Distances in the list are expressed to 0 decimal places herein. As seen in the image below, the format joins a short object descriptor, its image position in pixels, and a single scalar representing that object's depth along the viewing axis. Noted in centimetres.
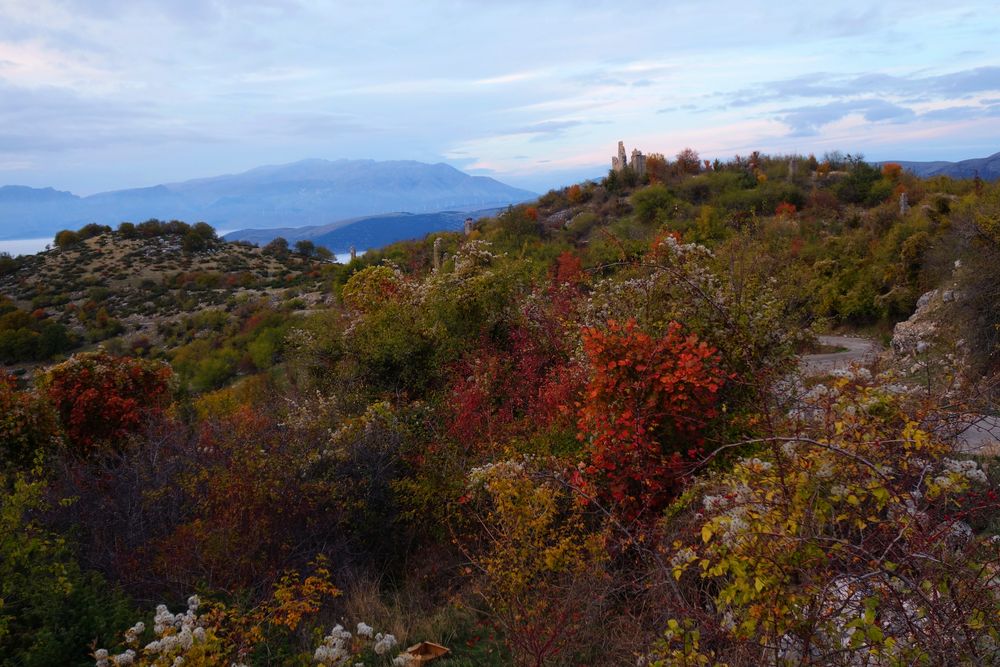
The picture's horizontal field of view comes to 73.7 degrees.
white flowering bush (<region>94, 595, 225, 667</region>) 325
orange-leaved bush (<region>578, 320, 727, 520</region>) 581
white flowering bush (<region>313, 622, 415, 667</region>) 353
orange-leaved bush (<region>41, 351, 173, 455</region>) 925
